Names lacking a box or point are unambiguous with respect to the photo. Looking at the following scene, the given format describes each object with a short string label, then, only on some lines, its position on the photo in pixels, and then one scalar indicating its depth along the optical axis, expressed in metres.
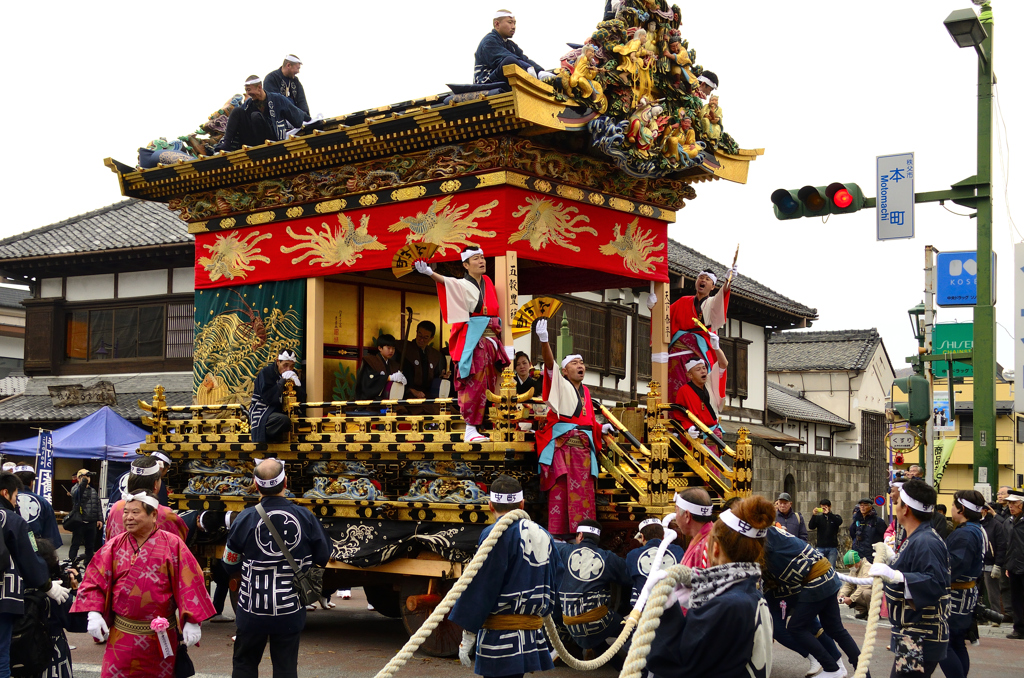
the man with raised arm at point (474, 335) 9.50
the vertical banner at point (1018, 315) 11.35
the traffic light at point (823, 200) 11.90
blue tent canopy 17.23
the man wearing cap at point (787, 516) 14.42
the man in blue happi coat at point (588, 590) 8.19
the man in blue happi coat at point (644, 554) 7.69
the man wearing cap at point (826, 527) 16.69
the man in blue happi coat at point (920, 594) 6.14
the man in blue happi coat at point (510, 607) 5.96
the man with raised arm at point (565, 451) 9.27
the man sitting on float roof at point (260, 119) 11.96
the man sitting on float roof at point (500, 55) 10.02
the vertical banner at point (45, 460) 15.84
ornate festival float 9.66
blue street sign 13.15
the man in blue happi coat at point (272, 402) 10.76
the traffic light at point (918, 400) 13.90
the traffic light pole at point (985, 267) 11.25
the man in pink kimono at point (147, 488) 6.36
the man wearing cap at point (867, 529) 14.73
